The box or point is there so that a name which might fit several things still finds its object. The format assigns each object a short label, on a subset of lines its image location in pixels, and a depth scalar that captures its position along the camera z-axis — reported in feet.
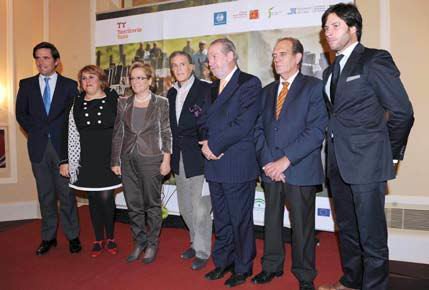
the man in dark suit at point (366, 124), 6.71
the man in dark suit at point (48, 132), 10.49
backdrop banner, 11.06
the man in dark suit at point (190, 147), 9.40
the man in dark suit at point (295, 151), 7.67
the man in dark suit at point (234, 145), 8.13
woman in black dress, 9.90
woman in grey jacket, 9.39
